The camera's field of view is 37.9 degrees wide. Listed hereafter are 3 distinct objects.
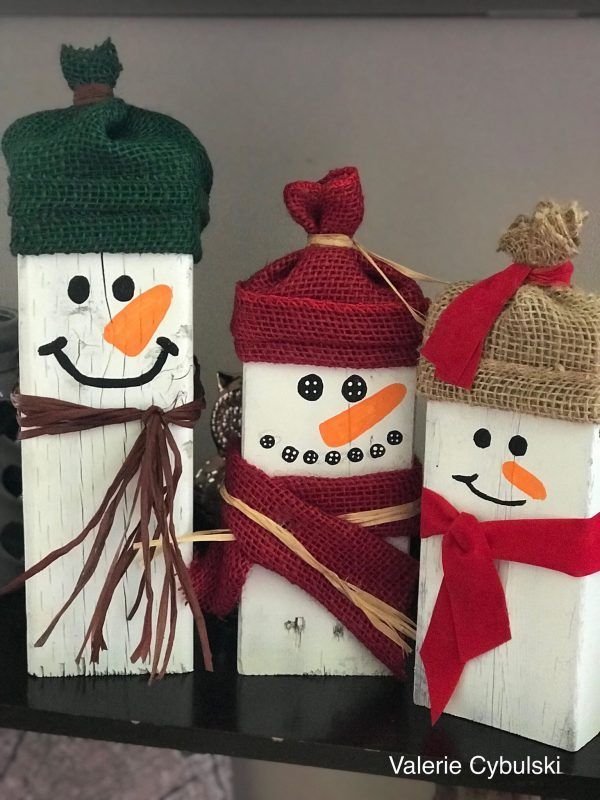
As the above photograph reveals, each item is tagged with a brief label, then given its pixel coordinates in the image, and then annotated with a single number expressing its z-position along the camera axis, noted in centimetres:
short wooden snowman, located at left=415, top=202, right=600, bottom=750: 57
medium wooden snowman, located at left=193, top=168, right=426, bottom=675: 64
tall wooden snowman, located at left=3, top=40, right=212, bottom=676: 61
